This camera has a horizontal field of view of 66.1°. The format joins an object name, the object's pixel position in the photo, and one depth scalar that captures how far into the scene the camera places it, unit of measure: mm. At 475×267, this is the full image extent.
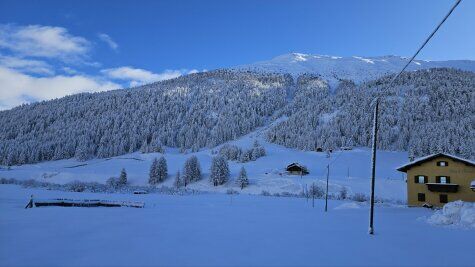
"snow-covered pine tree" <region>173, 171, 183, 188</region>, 83712
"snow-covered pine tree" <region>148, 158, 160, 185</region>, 89938
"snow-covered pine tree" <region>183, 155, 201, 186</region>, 85750
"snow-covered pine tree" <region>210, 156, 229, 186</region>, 80500
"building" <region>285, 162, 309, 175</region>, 90875
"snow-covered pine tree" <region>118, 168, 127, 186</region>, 86294
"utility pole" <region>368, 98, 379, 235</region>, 17500
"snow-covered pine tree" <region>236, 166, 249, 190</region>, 75375
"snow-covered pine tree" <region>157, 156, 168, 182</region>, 90812
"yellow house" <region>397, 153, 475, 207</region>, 40094
